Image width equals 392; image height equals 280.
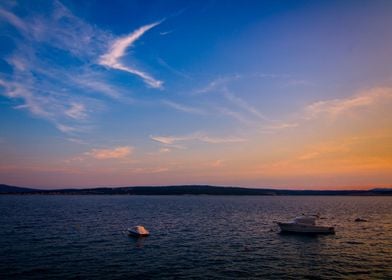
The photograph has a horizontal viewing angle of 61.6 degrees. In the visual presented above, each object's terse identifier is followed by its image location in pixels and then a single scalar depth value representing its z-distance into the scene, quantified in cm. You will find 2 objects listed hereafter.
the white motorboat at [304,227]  6331
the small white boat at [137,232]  5566
